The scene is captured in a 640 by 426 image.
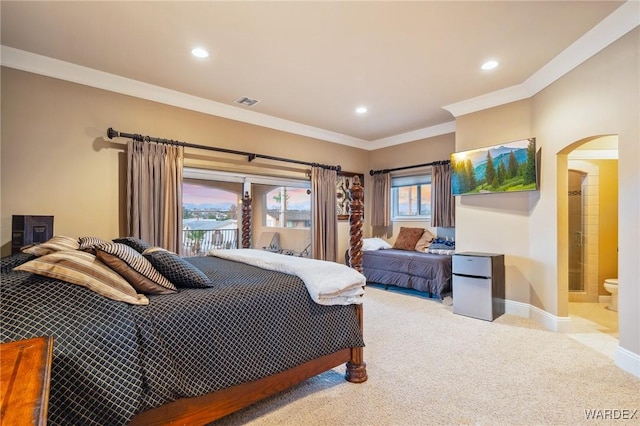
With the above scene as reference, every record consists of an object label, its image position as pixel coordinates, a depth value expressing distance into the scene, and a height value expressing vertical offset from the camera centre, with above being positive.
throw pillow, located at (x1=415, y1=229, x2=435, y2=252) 5.36 -0.46
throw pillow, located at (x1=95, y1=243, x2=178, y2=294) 1.62 -0.28
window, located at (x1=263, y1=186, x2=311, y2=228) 5.19 +0.13
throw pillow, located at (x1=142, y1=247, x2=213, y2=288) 1.84 -0.33
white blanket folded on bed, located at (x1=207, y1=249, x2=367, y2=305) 2.05 -0.43
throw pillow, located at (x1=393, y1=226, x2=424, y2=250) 5.52 -0.43
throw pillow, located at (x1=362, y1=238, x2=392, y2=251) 5.65 -0.54
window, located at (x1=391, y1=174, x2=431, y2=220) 5.72 +0.34
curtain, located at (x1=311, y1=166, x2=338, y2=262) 5.30 +0.01
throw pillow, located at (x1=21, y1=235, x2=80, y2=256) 1.68 -0.18
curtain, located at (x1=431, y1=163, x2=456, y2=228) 5.03 +0.26
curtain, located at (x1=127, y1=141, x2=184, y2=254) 3.41 +0.26
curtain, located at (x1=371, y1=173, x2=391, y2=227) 6.03 +0.27
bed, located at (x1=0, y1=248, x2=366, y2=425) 1.22 -0.62
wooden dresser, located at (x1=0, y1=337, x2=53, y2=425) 0.68 -0.43
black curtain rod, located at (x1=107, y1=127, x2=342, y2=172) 3.37 +0.87
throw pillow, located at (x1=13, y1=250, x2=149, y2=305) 1.39 -0.26
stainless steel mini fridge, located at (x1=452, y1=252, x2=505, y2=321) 3.59 -0.84
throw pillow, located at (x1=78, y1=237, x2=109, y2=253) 1.74 -0.19
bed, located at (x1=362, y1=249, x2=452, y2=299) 4.43 -0.85
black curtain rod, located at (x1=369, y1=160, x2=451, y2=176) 5.11 +0.85
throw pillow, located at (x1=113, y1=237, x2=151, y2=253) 2.26 -0.21
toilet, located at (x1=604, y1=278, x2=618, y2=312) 3.94 -0.97
